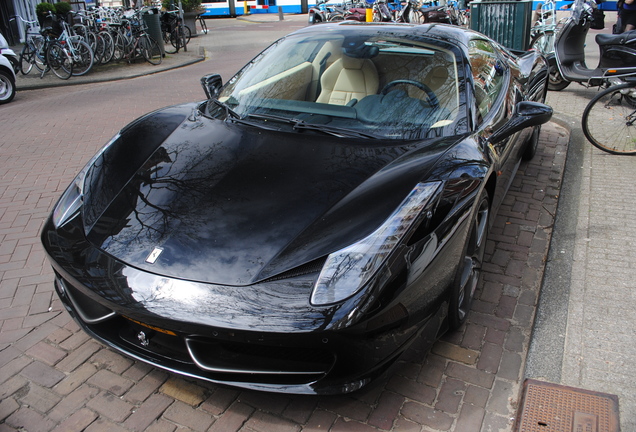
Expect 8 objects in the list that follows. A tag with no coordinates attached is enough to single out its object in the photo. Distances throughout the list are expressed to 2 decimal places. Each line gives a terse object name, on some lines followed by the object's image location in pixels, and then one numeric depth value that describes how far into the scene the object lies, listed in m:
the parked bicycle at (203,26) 20.43
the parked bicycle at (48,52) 10.69
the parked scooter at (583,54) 5.82
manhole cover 2.21
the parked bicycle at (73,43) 10.84
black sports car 2.03
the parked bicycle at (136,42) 12.50
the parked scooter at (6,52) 8.81
